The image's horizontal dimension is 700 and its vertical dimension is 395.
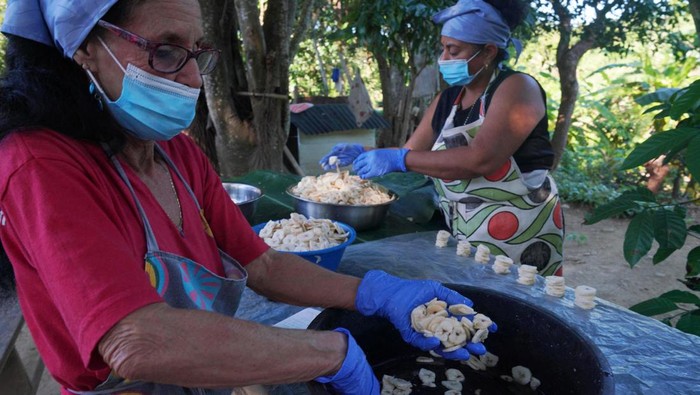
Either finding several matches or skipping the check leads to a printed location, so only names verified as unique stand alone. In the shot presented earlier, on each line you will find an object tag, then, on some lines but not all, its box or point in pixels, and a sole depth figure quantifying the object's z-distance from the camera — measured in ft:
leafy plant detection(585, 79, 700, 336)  5.53
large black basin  3.47
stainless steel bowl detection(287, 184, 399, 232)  8.18
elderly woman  2.69
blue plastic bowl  5.58
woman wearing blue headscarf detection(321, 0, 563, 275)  7.47
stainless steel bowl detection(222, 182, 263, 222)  8.55
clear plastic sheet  3.96
